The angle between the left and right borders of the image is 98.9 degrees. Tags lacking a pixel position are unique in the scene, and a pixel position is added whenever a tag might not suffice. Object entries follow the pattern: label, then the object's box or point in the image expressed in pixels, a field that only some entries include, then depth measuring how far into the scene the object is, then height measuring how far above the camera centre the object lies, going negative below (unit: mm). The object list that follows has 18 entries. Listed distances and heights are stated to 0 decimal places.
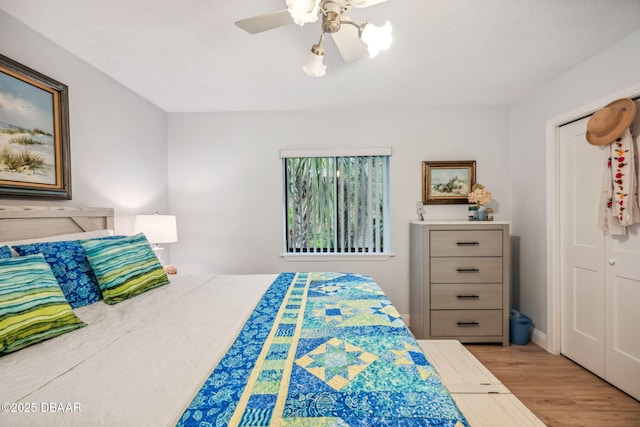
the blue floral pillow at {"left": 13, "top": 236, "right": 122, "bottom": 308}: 1396 -302
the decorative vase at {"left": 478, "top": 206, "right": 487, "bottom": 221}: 2840 -60
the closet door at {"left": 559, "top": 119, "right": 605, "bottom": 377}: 2098 -365
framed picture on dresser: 3084 +308
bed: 676 -502
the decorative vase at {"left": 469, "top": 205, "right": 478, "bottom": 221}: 2875 -34
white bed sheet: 683 -500
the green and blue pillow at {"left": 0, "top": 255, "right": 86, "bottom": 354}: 994 -369
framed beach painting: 1585 +492
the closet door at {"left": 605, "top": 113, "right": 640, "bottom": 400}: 1833 -713
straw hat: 1795 +597
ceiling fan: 1083 +867
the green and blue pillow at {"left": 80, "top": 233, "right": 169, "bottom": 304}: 1529 -331
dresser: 2631 -698
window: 3188 +66
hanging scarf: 1814 +126
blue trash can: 2619 -1163
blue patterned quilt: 667 -503
